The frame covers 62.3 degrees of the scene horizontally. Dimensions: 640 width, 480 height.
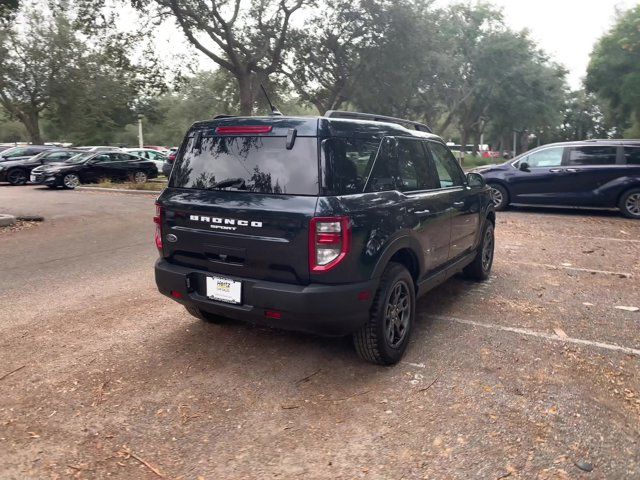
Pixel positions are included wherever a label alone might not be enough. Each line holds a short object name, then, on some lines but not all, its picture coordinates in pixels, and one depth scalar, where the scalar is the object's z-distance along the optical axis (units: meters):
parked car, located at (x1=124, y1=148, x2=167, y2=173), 22.05
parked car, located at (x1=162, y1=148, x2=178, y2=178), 19.75
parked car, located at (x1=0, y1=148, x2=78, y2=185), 20.53
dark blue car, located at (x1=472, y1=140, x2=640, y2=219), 11.33
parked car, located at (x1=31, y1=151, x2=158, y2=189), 18.41
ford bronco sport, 3.45
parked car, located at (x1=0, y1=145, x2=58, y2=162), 21.69
